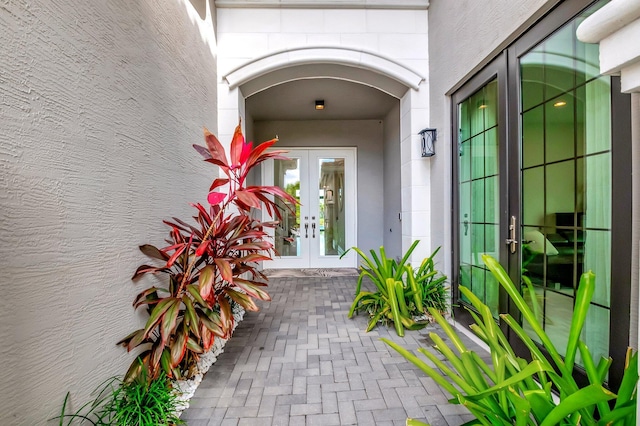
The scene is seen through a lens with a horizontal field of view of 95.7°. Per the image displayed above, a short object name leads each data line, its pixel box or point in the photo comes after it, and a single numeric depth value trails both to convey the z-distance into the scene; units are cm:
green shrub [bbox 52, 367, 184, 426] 130
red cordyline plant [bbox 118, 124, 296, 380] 157
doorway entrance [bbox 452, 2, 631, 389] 140
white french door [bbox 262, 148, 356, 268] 566
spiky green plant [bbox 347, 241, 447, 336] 267
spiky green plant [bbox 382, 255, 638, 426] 94
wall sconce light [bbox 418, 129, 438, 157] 317
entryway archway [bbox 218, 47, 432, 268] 335
